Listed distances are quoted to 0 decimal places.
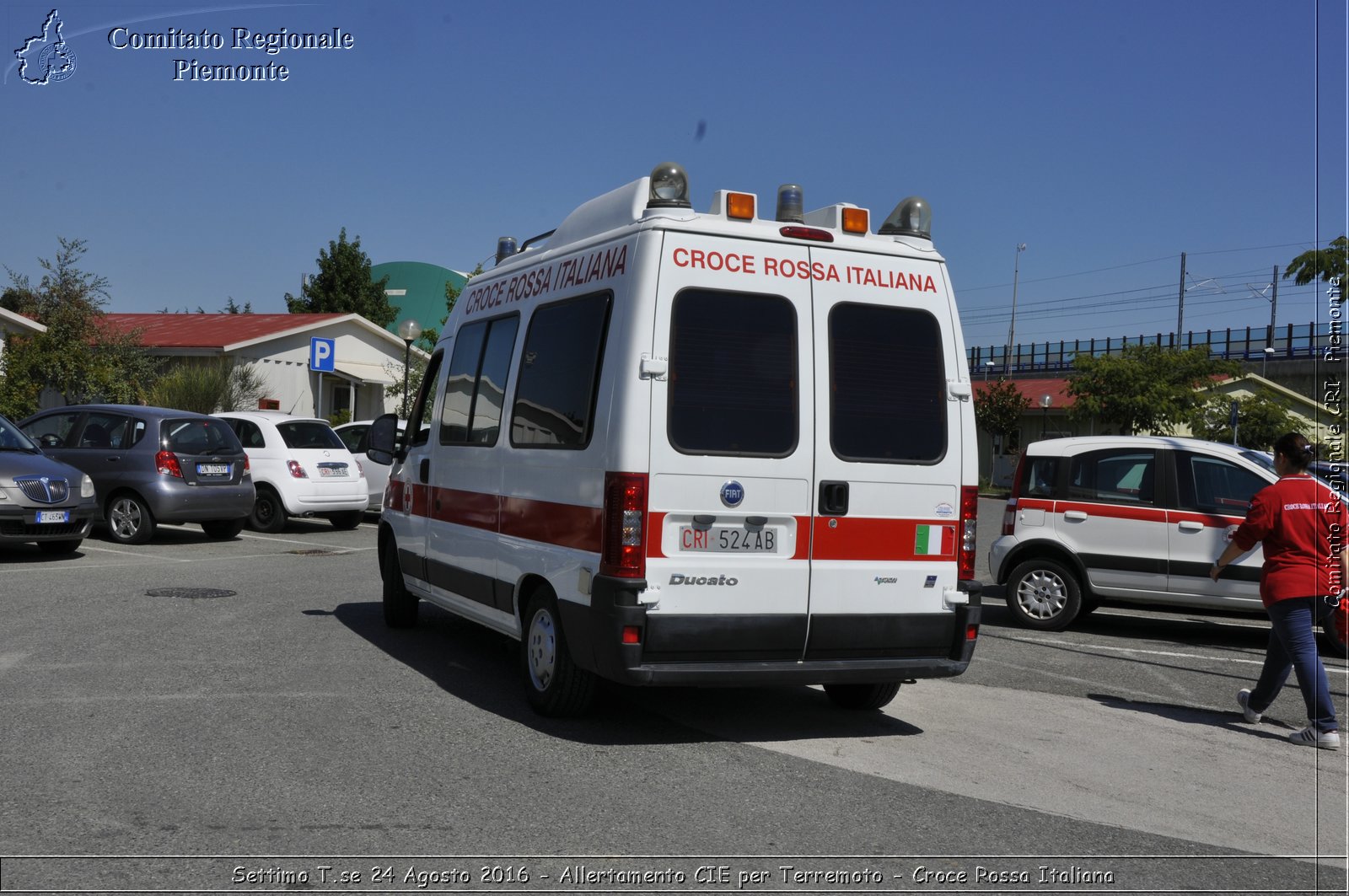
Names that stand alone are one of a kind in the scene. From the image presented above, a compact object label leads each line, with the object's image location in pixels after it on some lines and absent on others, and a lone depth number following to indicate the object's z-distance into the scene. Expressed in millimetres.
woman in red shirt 7164
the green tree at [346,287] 59062
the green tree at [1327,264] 14500
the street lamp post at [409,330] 23700
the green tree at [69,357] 26125
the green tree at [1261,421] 35812
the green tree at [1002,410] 53078
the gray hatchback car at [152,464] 15266
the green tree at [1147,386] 44625
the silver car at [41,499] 12875
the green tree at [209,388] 30562
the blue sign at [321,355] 25312
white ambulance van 6133
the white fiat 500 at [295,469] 17625
